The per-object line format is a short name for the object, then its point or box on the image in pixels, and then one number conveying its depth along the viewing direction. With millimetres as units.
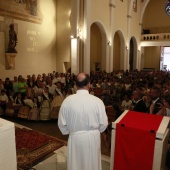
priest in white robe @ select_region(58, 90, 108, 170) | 2822
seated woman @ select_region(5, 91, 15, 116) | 7582
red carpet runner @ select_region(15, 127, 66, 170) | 4340
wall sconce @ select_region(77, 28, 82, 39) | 13953
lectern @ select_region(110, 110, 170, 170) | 2992
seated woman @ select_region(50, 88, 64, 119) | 7312
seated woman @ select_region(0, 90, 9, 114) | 7904
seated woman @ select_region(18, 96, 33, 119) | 7316
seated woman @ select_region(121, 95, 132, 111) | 7174
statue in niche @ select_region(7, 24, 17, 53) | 13086
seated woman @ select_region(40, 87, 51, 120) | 7293
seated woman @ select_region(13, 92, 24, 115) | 7614
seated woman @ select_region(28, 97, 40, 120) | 7234
